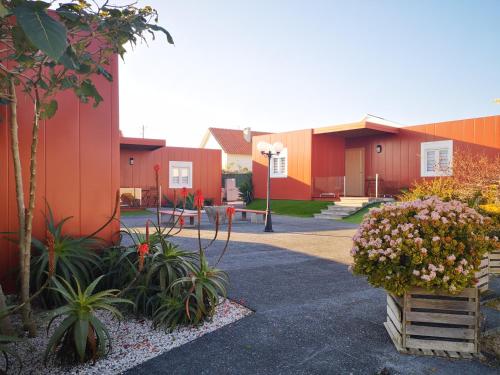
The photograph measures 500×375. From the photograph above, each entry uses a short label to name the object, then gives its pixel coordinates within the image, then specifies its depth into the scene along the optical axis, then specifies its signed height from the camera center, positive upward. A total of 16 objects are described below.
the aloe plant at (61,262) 3.18 -0.76
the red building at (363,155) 13.11 +1.17
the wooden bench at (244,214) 12.29 -1.26
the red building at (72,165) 3.55 +0.17
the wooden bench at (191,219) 10.73 -1.20
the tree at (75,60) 2.40 +0.83
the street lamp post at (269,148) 9.95 +0.93
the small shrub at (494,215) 4.65 -0.44
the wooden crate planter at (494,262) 4.84 -1.11
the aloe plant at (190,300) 2.94 -1.03
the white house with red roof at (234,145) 31.56 +3.33
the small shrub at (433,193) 5.87 -0.21
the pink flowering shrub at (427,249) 2.54 -0.51
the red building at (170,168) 17.78 +0.70
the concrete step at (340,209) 13.74 -1.08
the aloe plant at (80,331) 2.21 -0.96
